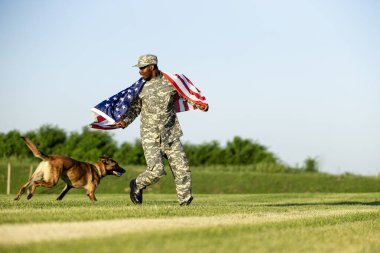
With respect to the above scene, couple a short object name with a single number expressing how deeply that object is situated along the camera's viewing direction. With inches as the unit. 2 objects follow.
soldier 470.9
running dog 533.6
